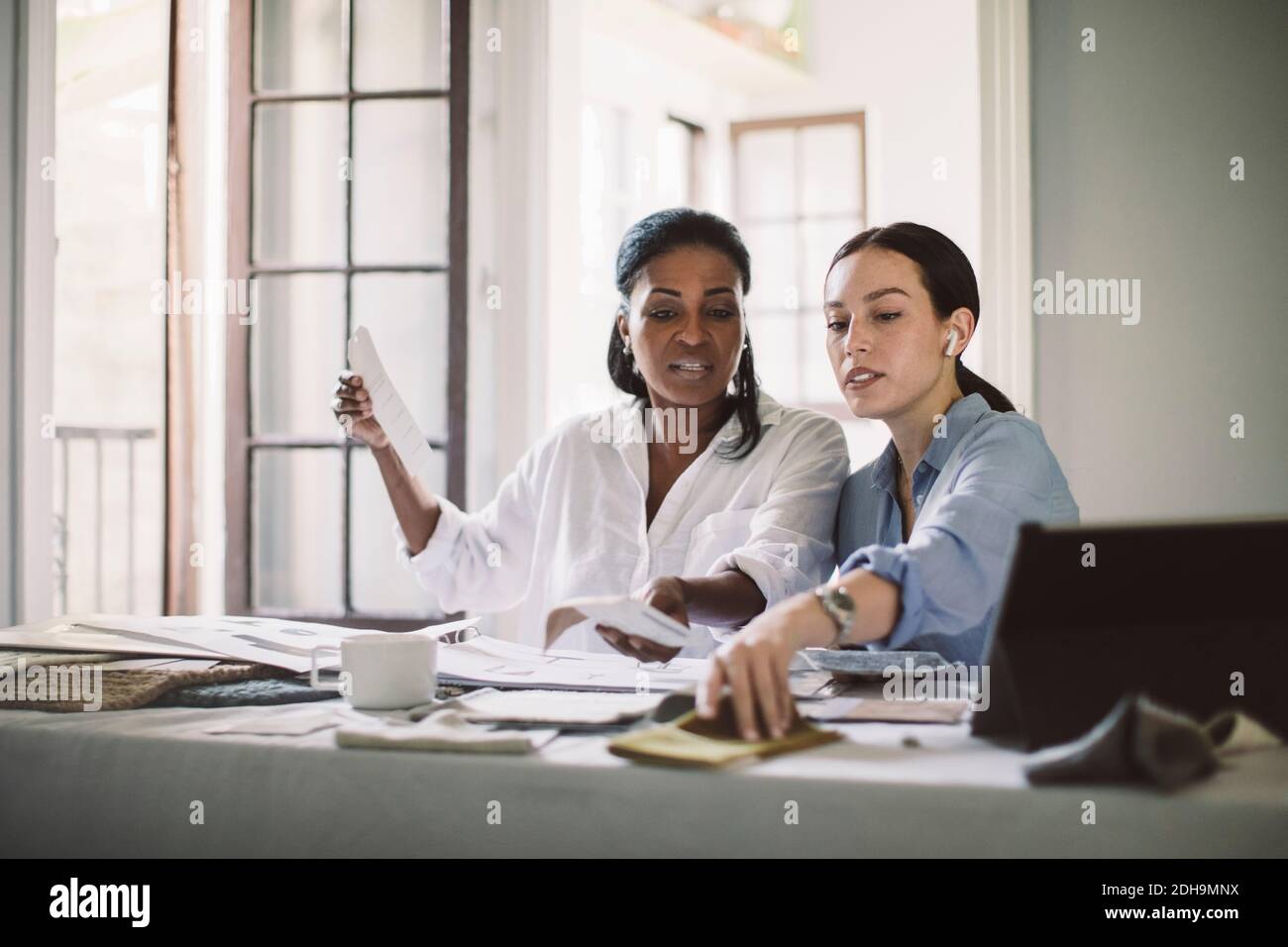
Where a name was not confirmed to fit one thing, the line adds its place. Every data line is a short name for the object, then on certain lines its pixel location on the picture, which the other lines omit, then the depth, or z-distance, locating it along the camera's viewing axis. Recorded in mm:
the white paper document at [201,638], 1382
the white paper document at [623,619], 1140
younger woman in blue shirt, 1054
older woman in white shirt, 1924
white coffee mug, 1157
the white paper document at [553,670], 1319
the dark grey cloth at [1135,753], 825
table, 826
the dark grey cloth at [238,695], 1209
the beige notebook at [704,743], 915
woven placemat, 1185
